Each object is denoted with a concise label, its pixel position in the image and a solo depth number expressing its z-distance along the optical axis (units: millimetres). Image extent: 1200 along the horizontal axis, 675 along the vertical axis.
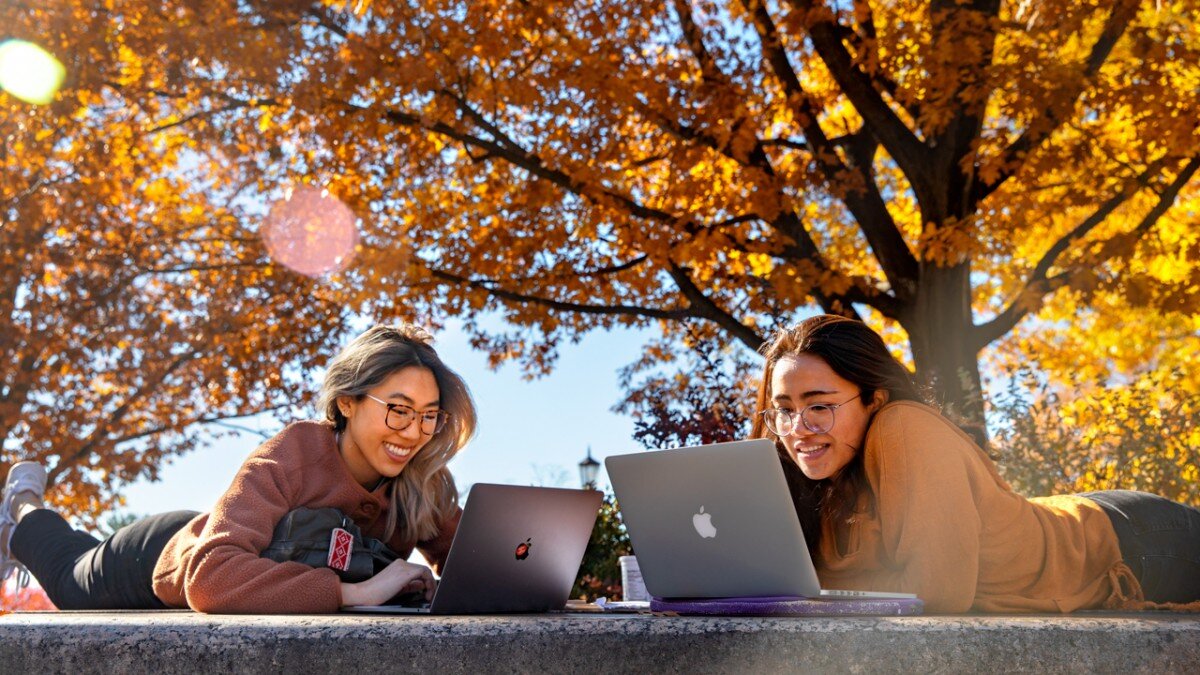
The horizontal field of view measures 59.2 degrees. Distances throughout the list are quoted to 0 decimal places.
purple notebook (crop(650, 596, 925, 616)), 2363
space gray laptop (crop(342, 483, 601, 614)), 2711
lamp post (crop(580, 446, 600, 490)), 9586
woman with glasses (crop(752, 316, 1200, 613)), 2764
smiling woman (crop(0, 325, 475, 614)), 2848
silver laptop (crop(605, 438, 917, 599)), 2436
